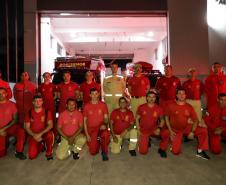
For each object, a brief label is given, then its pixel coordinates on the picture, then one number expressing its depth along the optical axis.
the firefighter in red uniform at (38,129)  5.74
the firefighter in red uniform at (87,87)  7.39
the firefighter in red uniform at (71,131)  5.84
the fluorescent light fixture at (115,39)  20.27
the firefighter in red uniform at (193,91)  7.32
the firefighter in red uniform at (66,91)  7.26
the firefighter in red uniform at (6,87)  7.02
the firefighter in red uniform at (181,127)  5.85
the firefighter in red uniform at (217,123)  6.05
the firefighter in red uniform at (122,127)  6.05
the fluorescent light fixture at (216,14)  9.98
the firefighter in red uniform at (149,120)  6.09
